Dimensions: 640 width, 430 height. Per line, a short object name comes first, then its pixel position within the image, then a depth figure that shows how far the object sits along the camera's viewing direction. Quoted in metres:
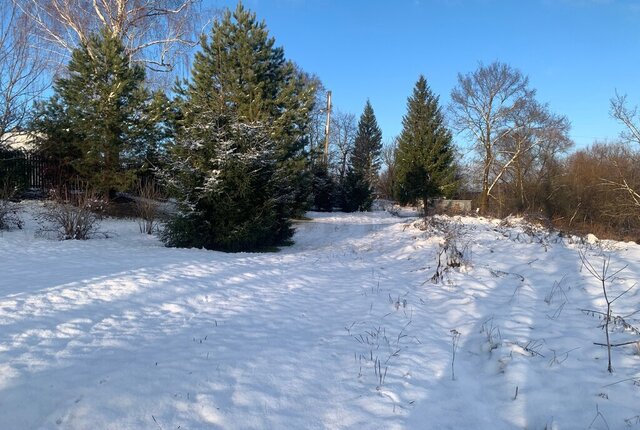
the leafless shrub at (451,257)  7.35
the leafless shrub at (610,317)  3.72
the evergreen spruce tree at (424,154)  29.23
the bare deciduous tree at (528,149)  28.64
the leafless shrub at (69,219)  10.75
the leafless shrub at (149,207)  13.34
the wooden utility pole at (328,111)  34.38
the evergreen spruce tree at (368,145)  42.06
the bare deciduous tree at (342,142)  43.06
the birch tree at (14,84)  13.41
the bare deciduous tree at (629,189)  18.39
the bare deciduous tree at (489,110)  29.02
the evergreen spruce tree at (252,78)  16.39
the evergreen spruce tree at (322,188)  29.05
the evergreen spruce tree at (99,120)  15.93
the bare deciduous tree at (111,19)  18.88
